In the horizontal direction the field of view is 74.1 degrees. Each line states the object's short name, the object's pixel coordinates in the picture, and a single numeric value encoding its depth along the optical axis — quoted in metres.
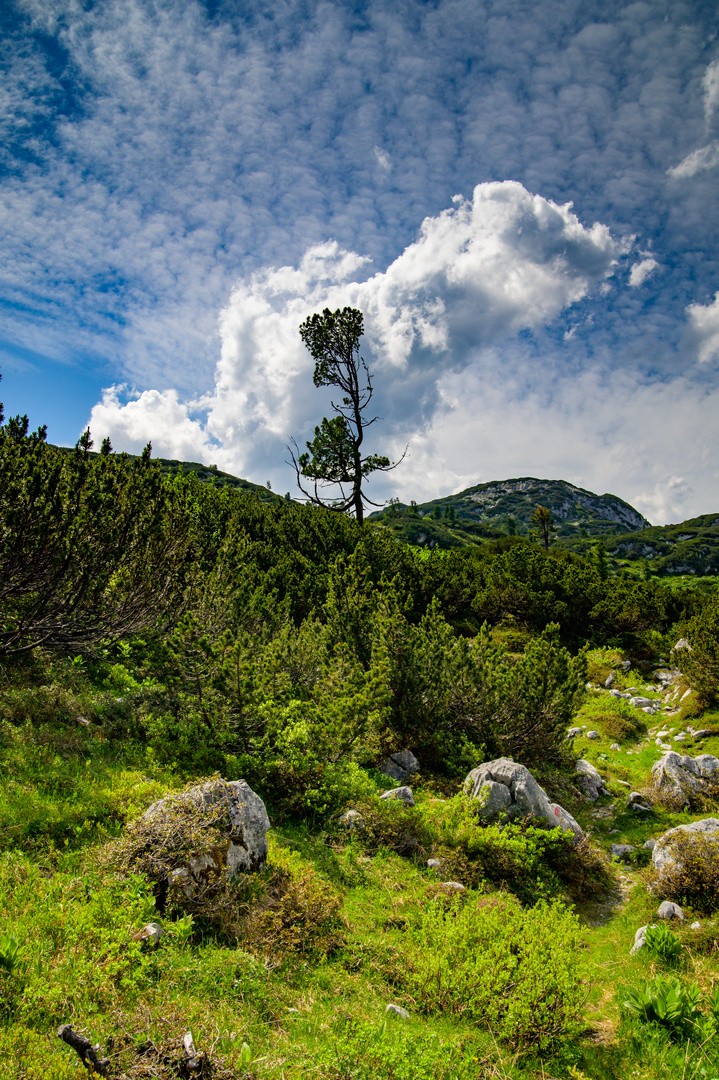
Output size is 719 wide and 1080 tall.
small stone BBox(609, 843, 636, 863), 9.05
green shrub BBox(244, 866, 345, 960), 5.09
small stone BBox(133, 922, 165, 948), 4.35
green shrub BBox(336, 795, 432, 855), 8.05
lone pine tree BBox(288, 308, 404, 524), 23.75
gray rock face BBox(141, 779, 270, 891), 5.45
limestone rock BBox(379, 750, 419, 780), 10.83
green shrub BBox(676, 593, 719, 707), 14.10
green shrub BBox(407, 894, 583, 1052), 4.70
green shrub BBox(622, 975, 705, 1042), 4.56
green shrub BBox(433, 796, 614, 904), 7.84
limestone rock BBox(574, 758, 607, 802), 11.66
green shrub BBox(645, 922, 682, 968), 6.03
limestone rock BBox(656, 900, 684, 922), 6.89
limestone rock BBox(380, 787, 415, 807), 9.00
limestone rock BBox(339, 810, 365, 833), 8.14
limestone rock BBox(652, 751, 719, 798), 10.27
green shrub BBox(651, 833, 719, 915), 6.96
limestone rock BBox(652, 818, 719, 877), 7.32
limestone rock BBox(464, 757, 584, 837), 8.92
